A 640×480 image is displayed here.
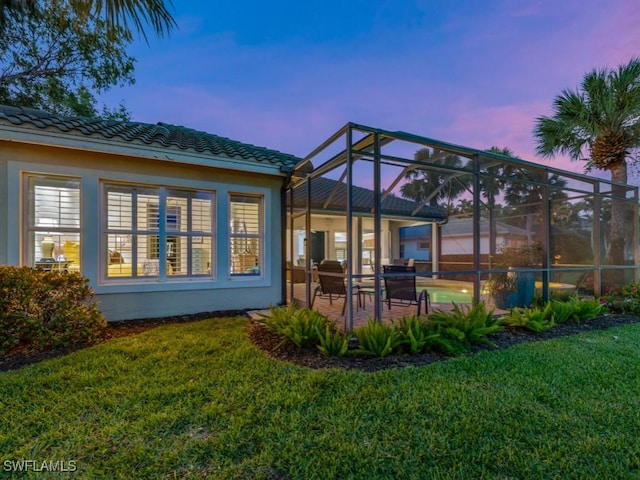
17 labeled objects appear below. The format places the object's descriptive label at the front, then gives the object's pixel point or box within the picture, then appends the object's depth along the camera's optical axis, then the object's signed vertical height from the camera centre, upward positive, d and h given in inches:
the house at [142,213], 189.5 +26.9
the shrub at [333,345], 153.1 -50.3
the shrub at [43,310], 155.6 -33.4
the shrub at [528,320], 199.3 -50.2
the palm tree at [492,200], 291.2 +47.5
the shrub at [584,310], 228.6 -49.2
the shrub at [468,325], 170.4 -46.3
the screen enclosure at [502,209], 193.9 +38.4
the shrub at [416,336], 158.1 -48.3
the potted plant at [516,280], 247.6 -27.9
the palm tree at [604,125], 307.4 +135.7
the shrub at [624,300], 259.3 -48.7
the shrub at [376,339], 152.0 -47.8
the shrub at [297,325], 163.9 -45.0
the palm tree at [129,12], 159.9 +129.1
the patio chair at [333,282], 212.7 -25.3
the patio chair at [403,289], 215.8 -30.3
